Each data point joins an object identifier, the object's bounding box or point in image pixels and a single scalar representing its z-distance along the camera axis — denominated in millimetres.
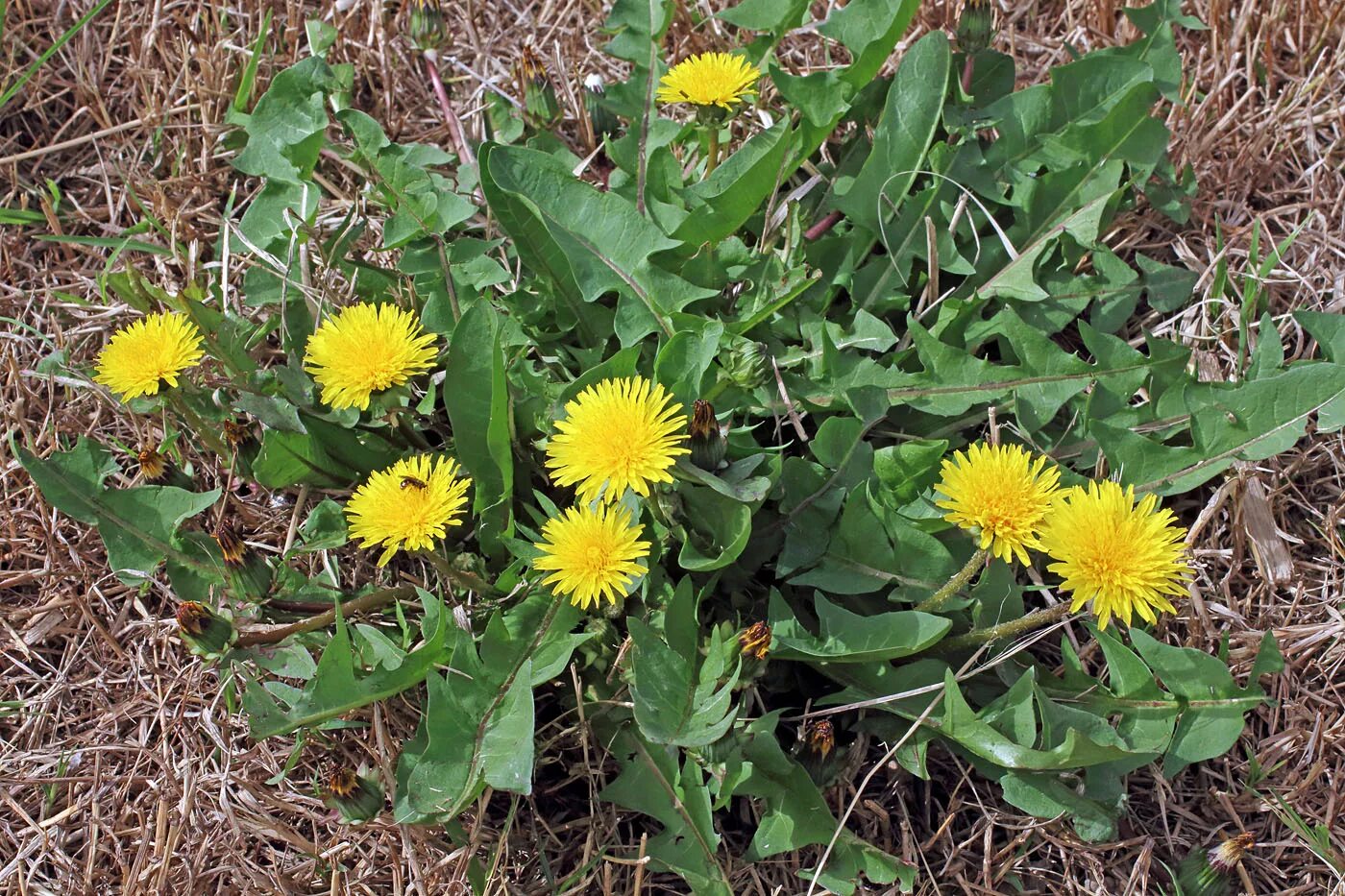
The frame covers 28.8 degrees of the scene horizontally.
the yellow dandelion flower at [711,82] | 692
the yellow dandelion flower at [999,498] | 619
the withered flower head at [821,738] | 636
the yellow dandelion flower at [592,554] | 626
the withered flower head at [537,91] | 716
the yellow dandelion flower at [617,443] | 618
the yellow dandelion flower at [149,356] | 666
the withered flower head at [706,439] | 620
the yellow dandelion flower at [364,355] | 656
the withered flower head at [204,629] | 631
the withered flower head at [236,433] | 676
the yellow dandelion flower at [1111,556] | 611
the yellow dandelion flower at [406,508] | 641
